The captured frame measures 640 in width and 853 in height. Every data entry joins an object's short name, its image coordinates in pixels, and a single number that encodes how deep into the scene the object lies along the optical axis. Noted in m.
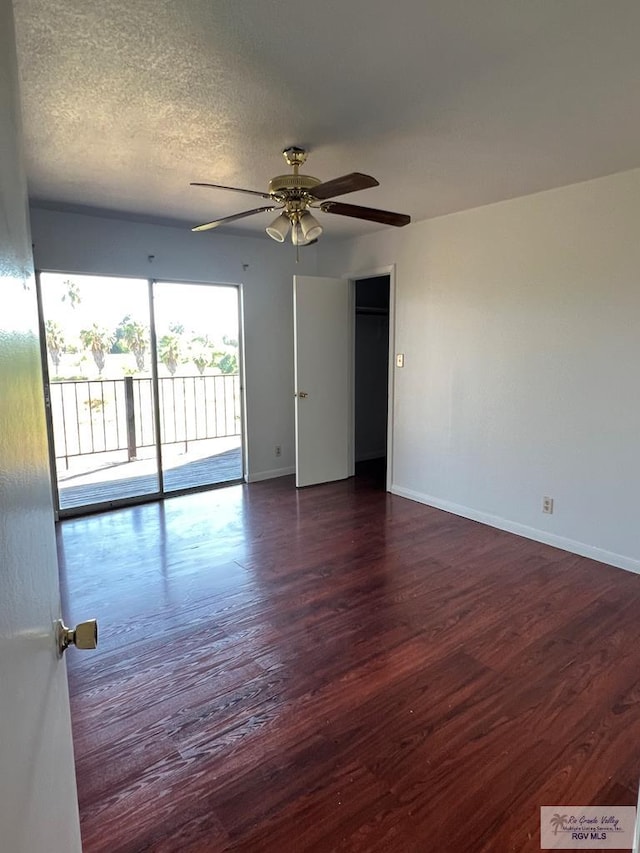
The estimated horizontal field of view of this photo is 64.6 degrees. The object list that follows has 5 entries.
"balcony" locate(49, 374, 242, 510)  4.94
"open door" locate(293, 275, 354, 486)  4.91
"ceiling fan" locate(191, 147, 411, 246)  2.34
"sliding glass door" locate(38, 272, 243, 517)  4.30
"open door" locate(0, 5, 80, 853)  0.58
